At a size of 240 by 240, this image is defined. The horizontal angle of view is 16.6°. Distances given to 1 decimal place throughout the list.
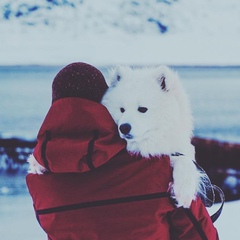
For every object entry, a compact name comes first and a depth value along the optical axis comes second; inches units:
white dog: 100.5
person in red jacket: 96.5
